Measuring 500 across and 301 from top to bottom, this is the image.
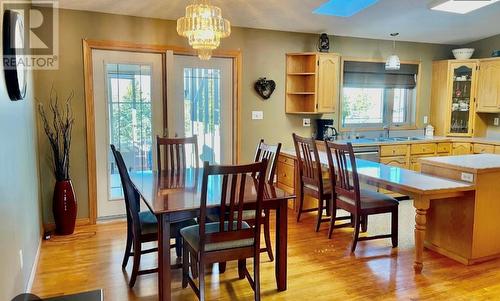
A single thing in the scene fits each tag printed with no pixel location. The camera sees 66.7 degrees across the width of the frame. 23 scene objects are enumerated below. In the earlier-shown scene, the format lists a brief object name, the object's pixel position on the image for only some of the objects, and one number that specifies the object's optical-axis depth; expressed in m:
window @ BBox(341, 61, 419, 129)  5.57
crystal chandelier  2.69
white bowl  5.73
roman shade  5.50
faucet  5.83
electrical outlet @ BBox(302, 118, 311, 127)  5.23
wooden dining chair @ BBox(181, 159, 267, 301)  2.27
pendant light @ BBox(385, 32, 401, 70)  5.12
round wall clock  2.12
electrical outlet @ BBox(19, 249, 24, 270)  2.48
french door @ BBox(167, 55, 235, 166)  4.50
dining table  2.36
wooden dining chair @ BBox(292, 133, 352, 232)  3.94
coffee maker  5.16
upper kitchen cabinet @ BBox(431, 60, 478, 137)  5.71
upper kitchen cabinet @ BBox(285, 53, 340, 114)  4.92
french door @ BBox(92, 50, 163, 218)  4.20
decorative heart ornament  4.87
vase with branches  3.84
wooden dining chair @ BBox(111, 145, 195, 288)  2.67
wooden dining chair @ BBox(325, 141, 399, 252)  3.42
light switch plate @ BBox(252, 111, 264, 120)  4.94
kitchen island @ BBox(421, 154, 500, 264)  3.13
